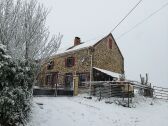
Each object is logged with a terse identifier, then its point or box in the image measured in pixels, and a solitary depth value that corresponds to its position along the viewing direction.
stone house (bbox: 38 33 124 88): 14.49
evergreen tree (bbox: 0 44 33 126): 4.55
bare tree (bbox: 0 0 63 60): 5.83
